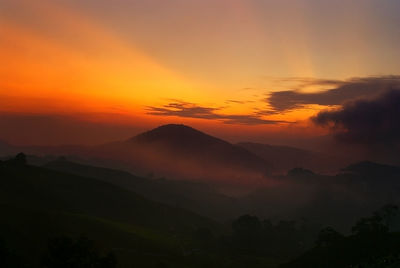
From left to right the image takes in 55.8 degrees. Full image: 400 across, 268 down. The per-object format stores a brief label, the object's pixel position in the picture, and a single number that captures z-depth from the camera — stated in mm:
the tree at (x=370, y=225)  175875
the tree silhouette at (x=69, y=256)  79188
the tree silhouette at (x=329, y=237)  150950
